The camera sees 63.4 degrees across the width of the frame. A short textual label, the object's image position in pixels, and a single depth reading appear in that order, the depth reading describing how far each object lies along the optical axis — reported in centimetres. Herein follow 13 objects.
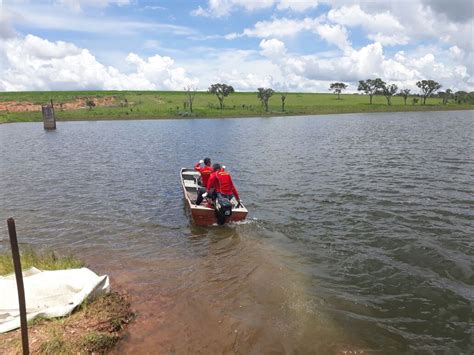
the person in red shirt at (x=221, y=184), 1527
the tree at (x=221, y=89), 11362
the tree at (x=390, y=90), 12866
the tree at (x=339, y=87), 15175
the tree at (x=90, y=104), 10572
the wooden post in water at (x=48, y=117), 6588
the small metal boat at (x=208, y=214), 1519
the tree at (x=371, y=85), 13375
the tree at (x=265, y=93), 10581
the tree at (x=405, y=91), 12771
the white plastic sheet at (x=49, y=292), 749
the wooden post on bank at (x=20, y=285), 547
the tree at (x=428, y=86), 13162
